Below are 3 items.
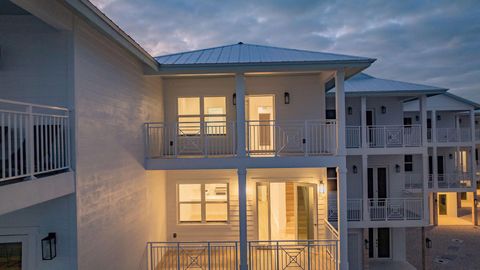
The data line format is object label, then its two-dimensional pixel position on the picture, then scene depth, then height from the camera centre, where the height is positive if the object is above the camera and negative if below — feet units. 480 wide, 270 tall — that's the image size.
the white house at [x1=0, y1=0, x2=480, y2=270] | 15.49 -1.25
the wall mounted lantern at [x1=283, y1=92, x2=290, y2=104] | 31.96 +4.66
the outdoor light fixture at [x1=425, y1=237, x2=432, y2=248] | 38.45 -14.99
